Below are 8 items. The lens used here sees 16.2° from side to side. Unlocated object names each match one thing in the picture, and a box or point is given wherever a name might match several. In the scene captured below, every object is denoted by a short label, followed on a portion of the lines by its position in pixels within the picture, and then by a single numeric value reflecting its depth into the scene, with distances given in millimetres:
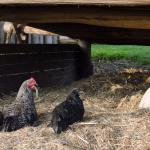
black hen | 4234
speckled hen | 4395
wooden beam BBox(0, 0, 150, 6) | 4611
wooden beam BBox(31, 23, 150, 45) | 6988
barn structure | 4952
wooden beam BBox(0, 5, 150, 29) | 5043
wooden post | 8180
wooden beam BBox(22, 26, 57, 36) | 9117
